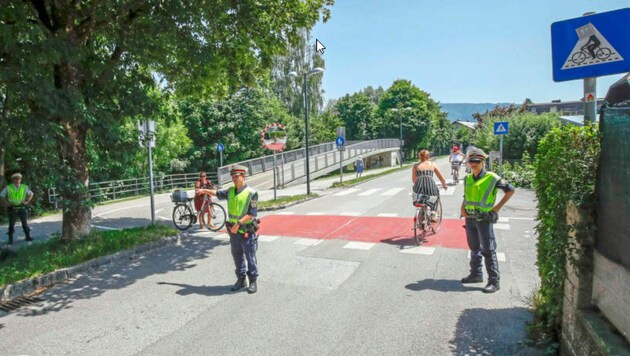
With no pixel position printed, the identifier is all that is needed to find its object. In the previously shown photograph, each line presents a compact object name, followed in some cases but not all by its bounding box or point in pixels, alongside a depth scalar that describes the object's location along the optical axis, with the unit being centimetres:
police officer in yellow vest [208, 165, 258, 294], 559
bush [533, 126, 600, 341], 309
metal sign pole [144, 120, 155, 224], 899
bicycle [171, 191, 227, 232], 1062
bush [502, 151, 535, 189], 1786
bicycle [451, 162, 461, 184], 1964
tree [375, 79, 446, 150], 6143
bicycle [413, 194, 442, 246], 803
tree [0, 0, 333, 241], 627
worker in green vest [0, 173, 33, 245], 952
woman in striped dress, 806
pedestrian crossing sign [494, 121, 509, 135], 1628
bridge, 2525
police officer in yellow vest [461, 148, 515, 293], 529
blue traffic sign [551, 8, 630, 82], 306
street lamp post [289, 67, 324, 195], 1791
